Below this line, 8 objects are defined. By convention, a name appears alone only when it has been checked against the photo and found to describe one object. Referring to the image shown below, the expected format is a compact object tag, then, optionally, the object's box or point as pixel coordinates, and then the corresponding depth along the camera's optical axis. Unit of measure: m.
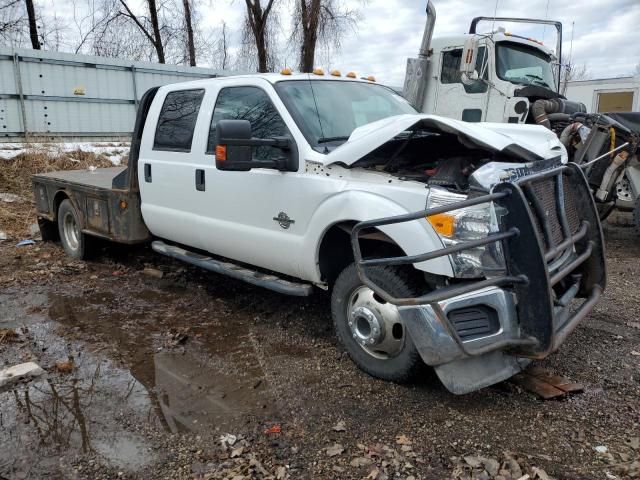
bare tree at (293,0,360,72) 19.80
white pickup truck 2.84
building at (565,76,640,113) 14.73
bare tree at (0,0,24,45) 21.27
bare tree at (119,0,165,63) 23.64
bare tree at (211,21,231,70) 28.55
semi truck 7.00
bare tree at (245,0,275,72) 21.08
